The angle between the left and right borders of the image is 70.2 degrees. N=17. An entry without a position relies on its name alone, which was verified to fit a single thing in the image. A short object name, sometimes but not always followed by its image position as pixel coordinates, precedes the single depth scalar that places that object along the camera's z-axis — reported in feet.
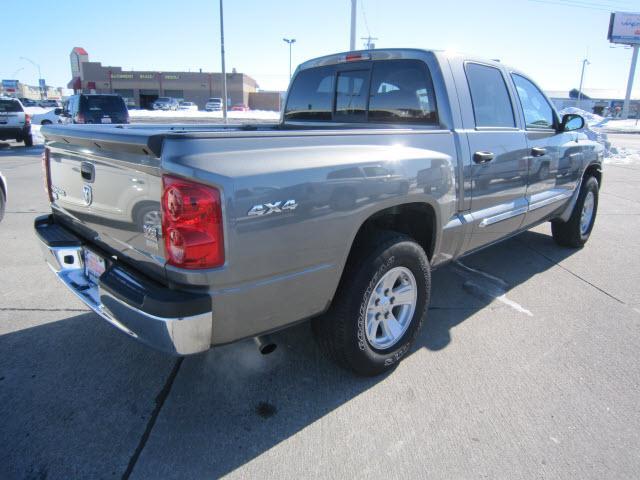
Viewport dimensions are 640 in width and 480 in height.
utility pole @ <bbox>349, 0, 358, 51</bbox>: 53.90
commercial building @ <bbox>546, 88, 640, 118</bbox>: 239.09
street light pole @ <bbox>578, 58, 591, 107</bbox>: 288.67
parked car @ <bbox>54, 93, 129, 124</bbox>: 48.55
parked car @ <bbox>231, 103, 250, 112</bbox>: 187.54
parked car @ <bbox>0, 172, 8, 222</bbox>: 19.49
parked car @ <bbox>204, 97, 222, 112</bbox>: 184.24
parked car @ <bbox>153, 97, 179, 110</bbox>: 185.69
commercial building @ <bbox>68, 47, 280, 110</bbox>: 241.55
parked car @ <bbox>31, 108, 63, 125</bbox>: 81.76
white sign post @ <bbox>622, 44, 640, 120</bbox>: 187.93
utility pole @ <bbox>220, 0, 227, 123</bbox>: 71.41
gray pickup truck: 6.33
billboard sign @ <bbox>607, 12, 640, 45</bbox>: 189.37
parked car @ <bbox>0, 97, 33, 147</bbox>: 51.52
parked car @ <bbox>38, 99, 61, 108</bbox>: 186.52
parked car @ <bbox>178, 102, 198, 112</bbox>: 186.39
